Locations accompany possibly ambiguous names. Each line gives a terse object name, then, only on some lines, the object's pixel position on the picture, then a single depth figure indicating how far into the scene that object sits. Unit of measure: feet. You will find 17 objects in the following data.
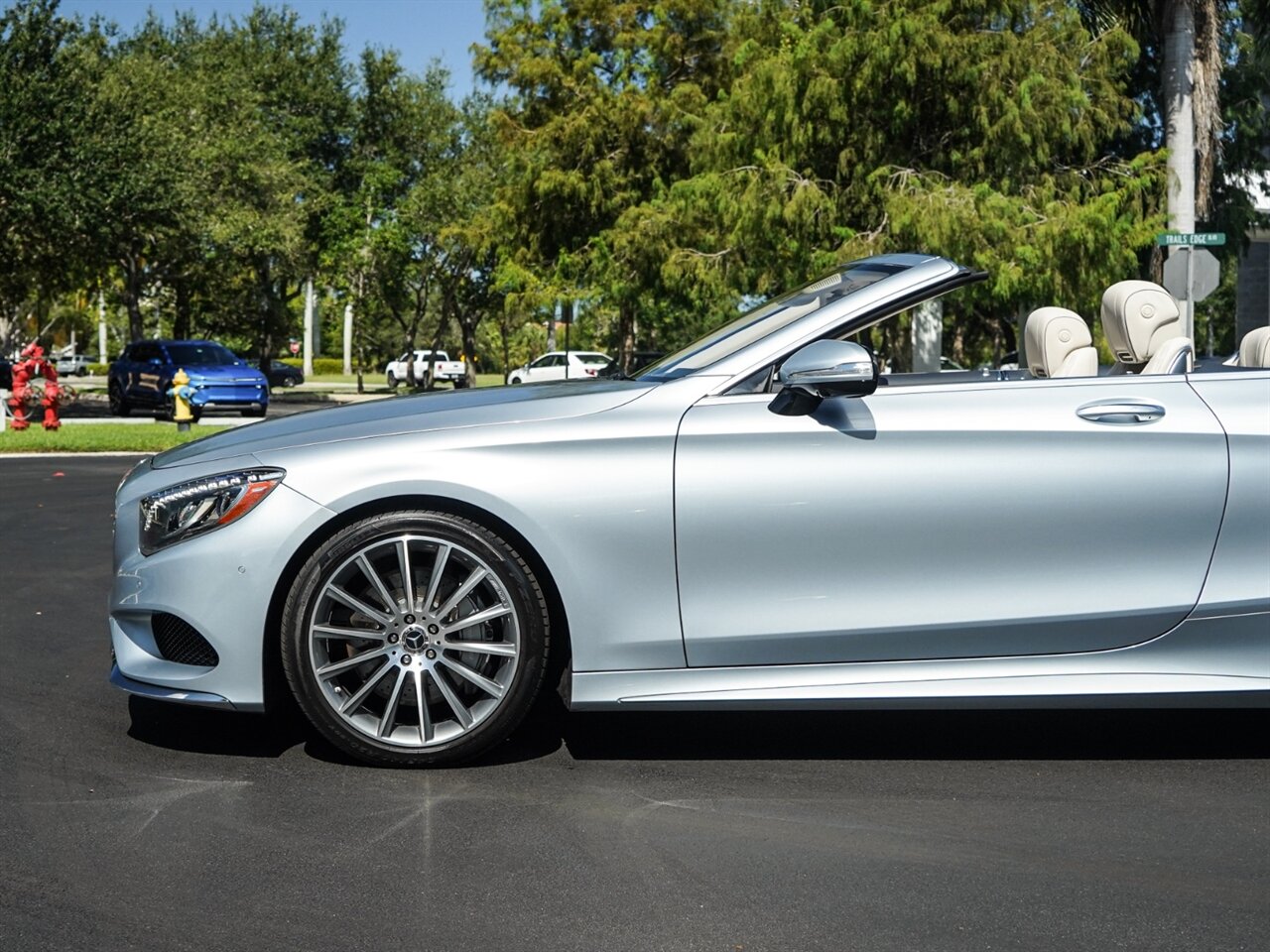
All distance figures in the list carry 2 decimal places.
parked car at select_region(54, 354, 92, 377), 282.95
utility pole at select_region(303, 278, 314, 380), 263.88
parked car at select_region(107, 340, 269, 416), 102.58
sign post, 63.23
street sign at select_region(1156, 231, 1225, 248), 62.90
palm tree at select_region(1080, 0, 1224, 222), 72.38
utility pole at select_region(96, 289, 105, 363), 336.08
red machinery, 78.18
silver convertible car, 15.43
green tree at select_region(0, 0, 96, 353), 106.32
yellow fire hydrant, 76.28
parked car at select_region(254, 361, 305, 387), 225.15
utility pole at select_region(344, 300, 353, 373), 272.88
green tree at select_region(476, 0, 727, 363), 120.78
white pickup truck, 222.28
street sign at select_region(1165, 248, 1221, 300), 63.82
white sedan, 186.91
